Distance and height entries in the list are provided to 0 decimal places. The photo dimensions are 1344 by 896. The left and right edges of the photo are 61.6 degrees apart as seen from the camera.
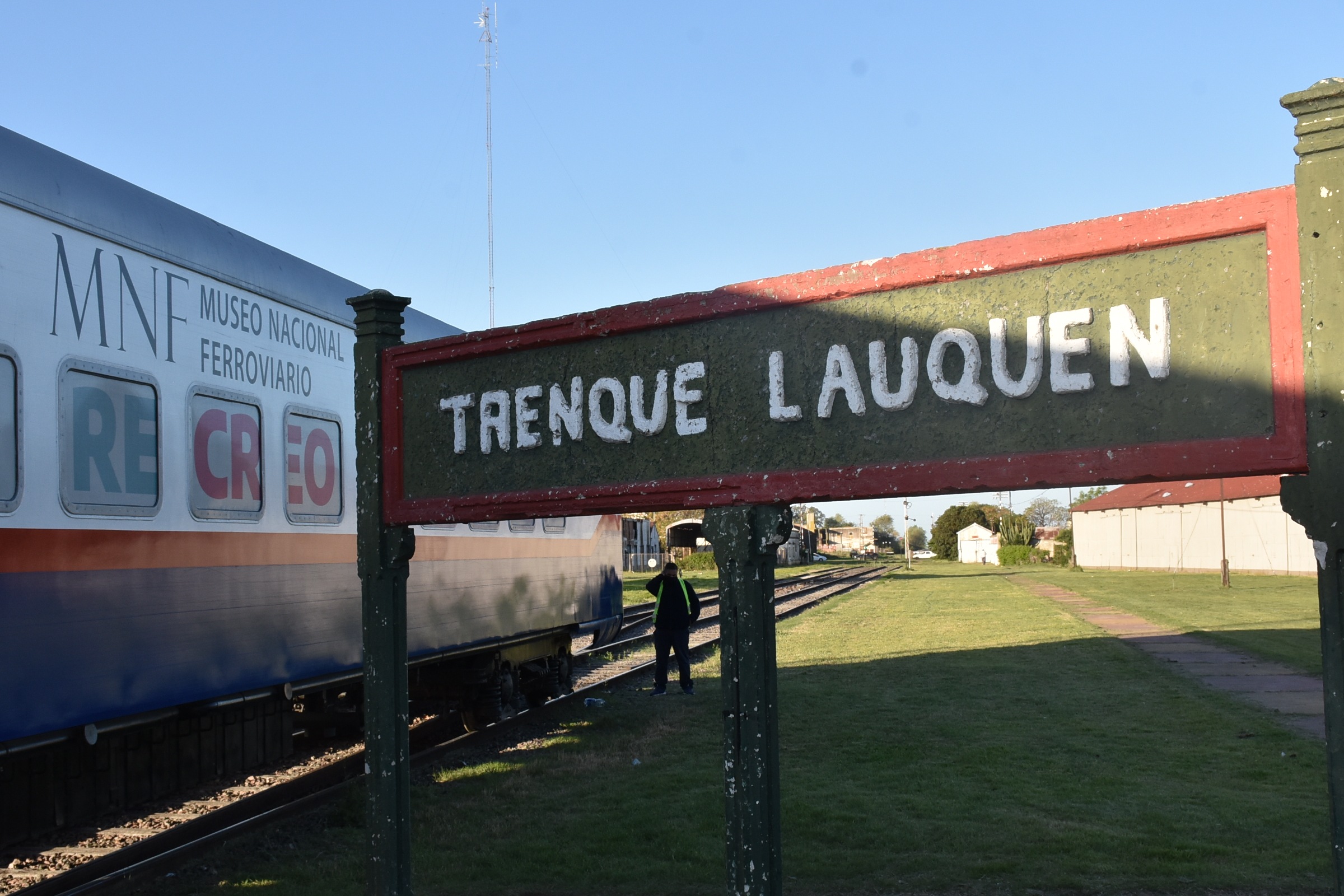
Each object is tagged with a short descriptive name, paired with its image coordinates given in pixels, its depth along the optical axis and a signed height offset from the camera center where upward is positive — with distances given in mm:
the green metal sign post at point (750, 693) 3781 -624
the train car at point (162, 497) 5668 +164
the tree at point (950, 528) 106750 -2316
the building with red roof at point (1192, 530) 43469 -1429
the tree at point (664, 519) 62981 -456
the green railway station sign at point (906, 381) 3168 +412
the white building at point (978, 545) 93688 -3502
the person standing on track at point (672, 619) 12664 -1245
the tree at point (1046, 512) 178750 -1802
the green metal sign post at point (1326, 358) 3002 +363
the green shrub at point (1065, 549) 66625 -2860
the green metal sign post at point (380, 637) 4621 -495
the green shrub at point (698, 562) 60781 -2801
